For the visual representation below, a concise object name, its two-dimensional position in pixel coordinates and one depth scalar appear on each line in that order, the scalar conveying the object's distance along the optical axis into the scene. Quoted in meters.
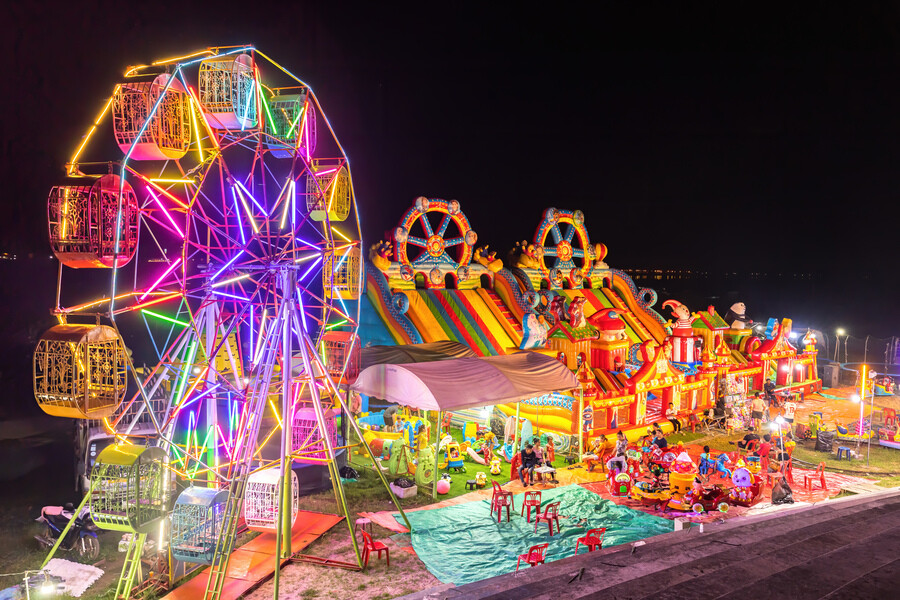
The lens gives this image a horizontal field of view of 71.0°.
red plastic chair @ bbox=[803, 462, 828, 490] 13.60
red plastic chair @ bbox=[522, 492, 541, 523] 11.25
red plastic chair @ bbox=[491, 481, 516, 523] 11.40
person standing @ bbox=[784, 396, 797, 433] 17.57
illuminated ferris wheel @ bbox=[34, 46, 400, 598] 7.51
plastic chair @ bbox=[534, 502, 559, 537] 10.69
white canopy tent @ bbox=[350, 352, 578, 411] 12.70
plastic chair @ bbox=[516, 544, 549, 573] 8.89
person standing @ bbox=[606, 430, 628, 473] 13.36
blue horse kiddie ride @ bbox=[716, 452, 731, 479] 13.54
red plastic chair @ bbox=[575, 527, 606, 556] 9.32
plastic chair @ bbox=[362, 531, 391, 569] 9.12
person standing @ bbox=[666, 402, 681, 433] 18.24
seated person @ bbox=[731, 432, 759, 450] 15.56
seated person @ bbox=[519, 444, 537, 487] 13.51
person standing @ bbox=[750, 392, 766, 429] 18.92
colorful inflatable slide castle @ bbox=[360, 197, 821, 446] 16.70
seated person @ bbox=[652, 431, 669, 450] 14.33
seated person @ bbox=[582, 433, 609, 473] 14.76
